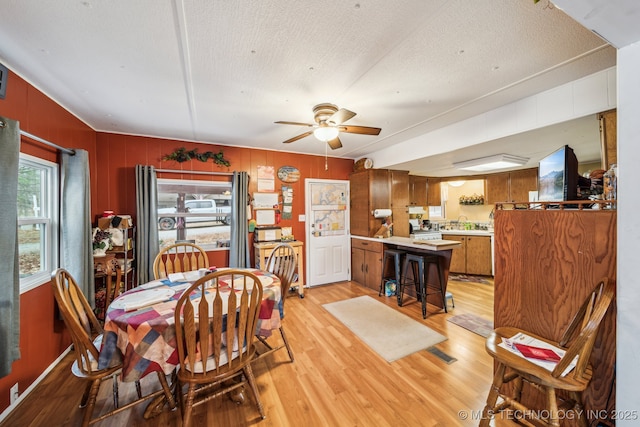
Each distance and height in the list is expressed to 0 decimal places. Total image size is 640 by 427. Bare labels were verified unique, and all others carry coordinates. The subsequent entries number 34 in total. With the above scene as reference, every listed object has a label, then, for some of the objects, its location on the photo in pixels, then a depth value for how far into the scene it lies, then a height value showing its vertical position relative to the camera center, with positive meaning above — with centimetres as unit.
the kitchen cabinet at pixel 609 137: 176 +54
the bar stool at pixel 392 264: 355 -79
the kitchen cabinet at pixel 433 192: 531 +45
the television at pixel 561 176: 160 +24
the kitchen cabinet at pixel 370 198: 431 +29
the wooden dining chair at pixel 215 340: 135 -75
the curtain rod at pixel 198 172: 348 +66
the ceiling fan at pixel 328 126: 236 +86
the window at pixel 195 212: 357 +6
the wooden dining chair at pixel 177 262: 245 -55
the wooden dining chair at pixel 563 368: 114 -81
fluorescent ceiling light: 321 +69
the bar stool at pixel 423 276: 317 -89
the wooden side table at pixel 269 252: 378 -65
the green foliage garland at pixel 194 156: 355 +90
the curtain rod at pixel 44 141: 173 +63
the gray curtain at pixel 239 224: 373 -14
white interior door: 448 -33
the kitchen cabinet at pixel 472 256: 469 -87
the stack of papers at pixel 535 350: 129 -81
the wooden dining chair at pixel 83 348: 135 -78
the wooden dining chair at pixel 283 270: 225 -56
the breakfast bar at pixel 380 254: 327 -68
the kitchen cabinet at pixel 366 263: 412 -89
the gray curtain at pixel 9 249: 150 -20
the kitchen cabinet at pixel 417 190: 521 +49
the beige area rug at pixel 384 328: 242 -133
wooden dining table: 134 -69
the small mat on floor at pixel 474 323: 271 -133
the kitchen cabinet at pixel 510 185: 426 +48
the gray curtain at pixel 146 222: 323 -8
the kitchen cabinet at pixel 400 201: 445 +22
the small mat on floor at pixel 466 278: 451 -129
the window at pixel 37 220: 198 -2
